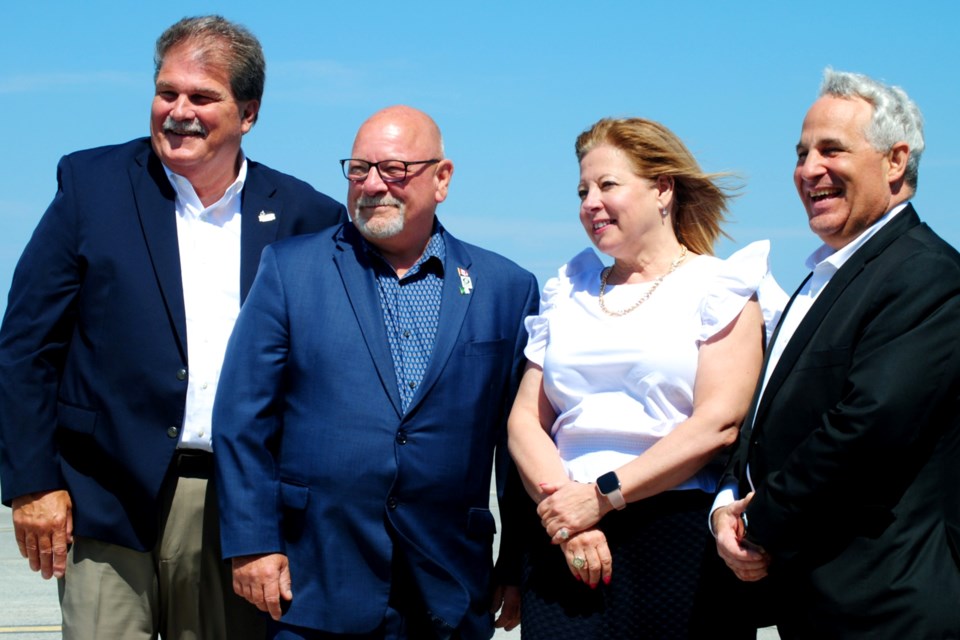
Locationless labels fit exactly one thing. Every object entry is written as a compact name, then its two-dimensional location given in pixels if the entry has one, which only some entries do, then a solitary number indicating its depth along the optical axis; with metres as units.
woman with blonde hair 3.68
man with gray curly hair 3.08
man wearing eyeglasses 3.81
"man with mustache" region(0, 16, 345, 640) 3.97
